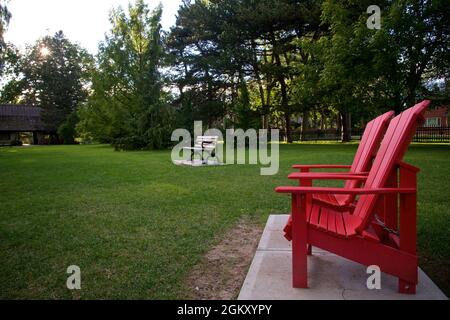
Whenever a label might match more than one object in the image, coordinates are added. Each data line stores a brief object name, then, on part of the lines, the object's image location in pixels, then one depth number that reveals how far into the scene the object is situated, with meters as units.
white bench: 14.11
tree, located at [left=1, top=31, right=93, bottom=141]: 53.12
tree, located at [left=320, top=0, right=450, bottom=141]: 20.16
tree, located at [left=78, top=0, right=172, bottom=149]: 25.41
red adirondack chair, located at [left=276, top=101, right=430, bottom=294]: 2.68
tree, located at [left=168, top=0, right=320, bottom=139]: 27.77
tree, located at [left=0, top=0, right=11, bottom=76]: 25.03
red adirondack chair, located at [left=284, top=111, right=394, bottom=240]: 3.61
